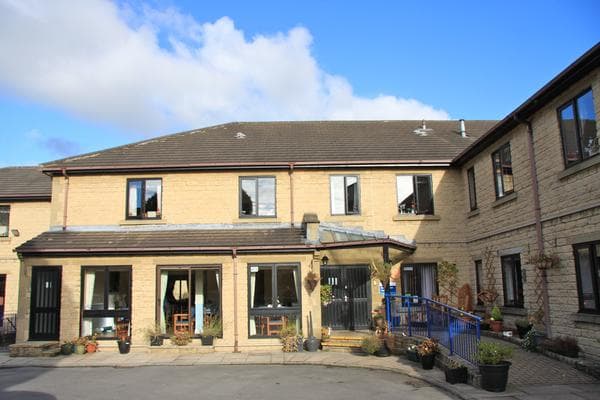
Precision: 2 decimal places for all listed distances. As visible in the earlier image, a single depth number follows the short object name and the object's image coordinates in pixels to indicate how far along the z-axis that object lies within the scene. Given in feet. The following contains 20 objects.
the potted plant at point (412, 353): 40.94
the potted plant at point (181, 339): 50.78
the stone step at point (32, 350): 48.98
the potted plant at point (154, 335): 50.98
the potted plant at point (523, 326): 42.39
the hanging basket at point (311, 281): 51.67
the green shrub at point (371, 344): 44.60
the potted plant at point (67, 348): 49.83
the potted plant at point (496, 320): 47.47
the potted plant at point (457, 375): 33.42
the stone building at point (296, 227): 41.24
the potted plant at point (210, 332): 51.06
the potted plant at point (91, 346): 50.57
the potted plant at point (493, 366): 30.50
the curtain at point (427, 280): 58.54
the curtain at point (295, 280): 52.95
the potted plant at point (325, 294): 54.54
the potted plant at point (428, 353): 38.58
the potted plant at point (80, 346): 49.90
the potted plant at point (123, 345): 49.96
